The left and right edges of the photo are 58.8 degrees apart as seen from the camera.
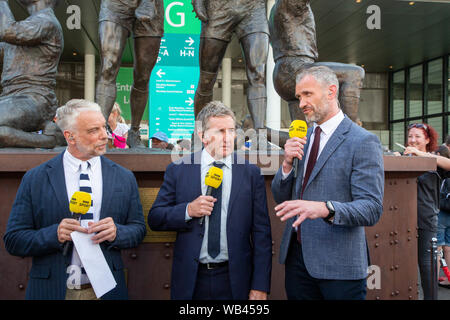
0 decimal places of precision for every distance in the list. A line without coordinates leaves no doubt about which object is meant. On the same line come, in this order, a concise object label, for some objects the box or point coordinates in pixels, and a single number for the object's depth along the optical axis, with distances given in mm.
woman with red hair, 4035
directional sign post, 8961
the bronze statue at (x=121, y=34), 3951
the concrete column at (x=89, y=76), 15141
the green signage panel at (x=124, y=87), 13492
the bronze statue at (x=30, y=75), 3479
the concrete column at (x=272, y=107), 11430
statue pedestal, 3105
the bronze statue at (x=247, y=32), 4219
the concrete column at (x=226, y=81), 15219
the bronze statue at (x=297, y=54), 4078
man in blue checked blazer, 1942
